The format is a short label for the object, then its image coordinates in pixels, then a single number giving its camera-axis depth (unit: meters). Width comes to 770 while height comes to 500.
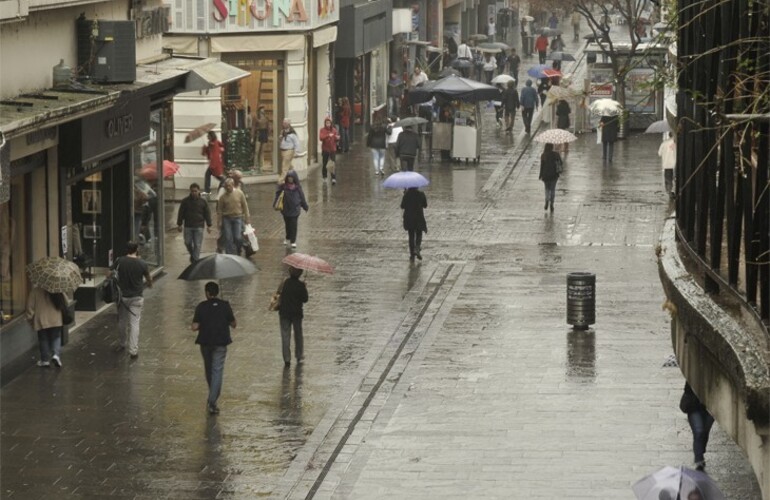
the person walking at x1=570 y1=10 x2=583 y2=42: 90.38
